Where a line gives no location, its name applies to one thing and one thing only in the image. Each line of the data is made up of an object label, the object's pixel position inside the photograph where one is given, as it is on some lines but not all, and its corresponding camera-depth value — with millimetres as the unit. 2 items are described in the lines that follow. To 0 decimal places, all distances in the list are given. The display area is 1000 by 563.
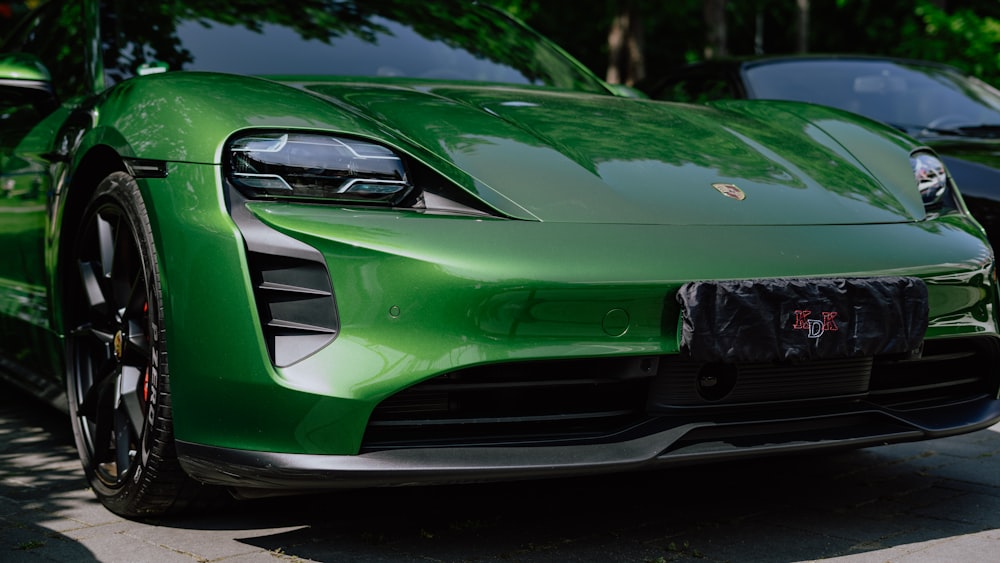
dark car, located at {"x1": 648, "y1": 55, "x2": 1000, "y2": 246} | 6422
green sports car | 2648
